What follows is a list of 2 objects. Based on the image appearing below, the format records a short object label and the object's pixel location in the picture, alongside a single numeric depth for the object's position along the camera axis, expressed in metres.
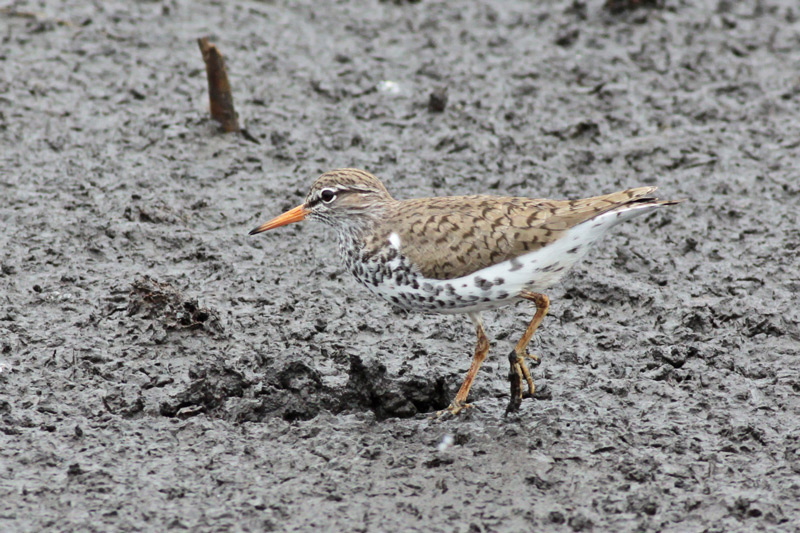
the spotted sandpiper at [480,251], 11.43
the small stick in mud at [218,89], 17.08
